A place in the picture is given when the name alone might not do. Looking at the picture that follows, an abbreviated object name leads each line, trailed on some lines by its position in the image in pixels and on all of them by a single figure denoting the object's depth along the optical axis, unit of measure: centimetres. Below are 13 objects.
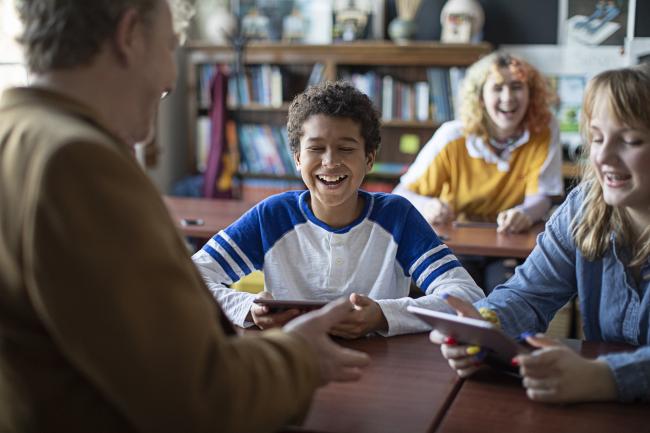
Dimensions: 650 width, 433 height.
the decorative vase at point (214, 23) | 521
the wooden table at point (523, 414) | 115
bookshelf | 485
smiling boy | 190
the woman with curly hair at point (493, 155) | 334
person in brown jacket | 80
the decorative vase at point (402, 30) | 488
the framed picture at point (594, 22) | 463
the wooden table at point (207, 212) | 300
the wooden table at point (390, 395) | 115
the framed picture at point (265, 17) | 523
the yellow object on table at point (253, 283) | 260
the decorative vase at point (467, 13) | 473
